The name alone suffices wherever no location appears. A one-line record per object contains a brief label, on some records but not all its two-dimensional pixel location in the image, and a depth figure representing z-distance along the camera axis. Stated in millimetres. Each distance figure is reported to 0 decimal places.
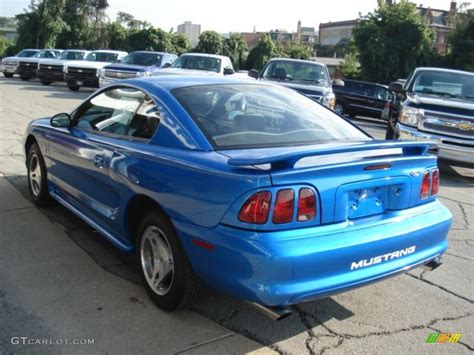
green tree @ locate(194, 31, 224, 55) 39500
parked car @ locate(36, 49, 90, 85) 21922
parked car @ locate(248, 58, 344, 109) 12727
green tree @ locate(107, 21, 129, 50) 43844
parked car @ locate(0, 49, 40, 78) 25314
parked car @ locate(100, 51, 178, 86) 16609
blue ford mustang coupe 2791
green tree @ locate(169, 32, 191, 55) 39312
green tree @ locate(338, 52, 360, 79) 37362
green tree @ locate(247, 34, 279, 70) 41031
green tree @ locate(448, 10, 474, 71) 30844
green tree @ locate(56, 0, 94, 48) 44156
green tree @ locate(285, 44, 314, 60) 44966
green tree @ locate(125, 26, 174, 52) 37406
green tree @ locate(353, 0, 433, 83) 30406
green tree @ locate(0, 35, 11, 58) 51706
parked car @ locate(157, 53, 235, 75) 16359
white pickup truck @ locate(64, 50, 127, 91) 20625
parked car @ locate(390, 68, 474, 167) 8312
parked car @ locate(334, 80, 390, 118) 19750
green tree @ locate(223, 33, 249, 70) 40812
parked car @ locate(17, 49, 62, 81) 24219
